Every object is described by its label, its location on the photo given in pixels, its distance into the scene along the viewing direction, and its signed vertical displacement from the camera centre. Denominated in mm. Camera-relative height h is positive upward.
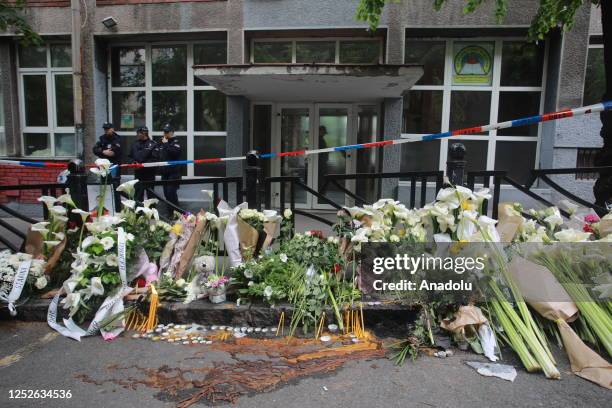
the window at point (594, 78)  8586 +1513
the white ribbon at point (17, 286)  3480 -1214
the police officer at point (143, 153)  8234 -206
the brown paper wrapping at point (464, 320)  2938 -1180
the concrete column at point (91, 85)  9359 +1248
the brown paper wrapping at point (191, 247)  3832 -939
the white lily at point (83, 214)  3608 -635
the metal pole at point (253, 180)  4332 -363
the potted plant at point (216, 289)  3547 -1216
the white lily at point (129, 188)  3822 -415
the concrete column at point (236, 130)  9055 +309
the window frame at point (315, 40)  8992 +2282
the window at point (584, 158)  8477 -116
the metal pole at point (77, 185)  4223 -438
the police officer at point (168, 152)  8438 -178
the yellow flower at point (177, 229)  3963 -800
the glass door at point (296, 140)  9664 +127
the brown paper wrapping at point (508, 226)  3477 -626
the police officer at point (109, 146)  8438 -92
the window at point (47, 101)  9922 +929
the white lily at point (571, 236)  3248 -641
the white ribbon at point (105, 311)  3273 -1340
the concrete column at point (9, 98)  9805 +961
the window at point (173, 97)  9648 +1060
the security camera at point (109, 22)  9094 +2572
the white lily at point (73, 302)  3286 -1246
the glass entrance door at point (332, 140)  9508 +147
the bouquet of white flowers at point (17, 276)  3514 -1150
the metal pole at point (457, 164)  3965 -139
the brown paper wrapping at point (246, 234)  3914 -825
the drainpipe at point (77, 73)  9086 +1478
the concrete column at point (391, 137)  8719 +232
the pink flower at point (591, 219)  3850 -602
